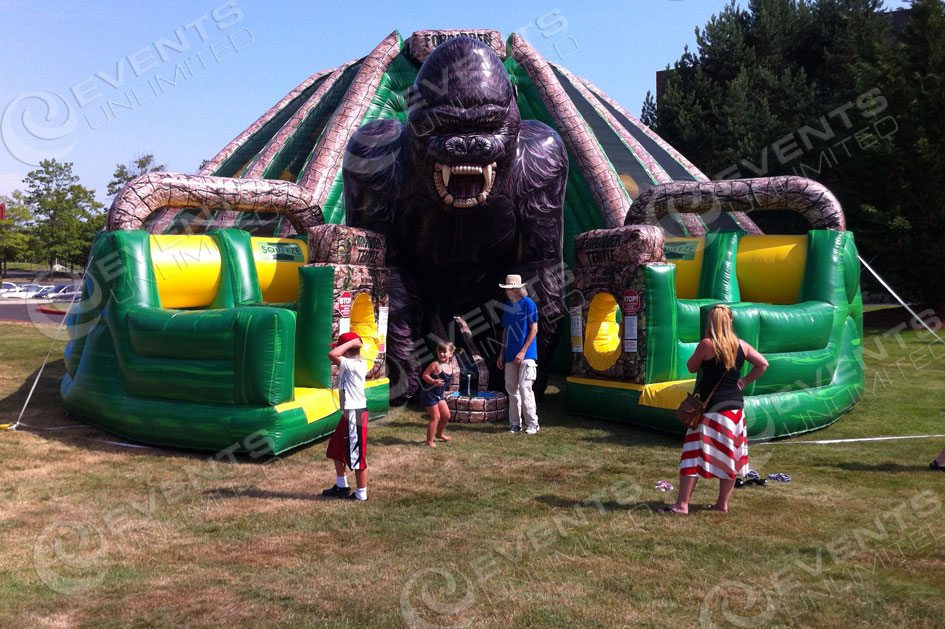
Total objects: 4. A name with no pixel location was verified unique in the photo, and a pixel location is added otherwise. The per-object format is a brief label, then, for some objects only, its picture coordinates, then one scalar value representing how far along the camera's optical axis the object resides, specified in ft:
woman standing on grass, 14.11
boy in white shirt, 14.99
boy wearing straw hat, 21.98
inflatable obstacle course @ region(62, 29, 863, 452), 18.48
